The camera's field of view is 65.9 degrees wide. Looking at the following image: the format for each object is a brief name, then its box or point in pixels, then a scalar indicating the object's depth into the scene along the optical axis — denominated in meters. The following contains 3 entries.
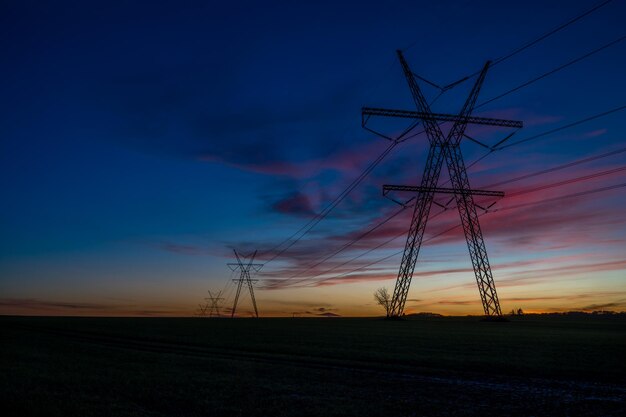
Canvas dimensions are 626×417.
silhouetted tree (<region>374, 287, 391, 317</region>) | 186.82
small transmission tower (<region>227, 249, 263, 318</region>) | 126.46
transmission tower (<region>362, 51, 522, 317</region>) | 55.22
